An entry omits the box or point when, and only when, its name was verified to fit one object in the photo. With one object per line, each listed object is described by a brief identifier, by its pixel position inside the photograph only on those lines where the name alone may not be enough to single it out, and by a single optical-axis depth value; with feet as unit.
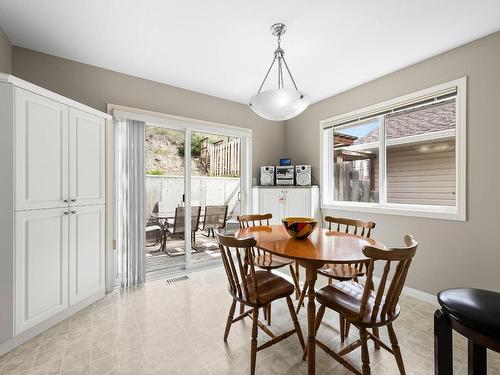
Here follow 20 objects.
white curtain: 8.84
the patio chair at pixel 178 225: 10.56
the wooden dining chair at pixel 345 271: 5.86
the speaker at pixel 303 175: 11.44
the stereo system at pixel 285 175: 11.71
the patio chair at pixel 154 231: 9.94
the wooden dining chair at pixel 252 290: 4.71
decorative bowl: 5.83
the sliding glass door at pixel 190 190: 10.10
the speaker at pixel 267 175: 11.98
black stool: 2.83
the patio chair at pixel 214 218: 11.46
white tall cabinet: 5.43
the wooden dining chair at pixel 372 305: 3.98
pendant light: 5.69
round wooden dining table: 4.52
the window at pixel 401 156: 7.66
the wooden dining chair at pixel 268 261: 6.98
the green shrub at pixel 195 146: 10.57
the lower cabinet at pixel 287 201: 11.02
